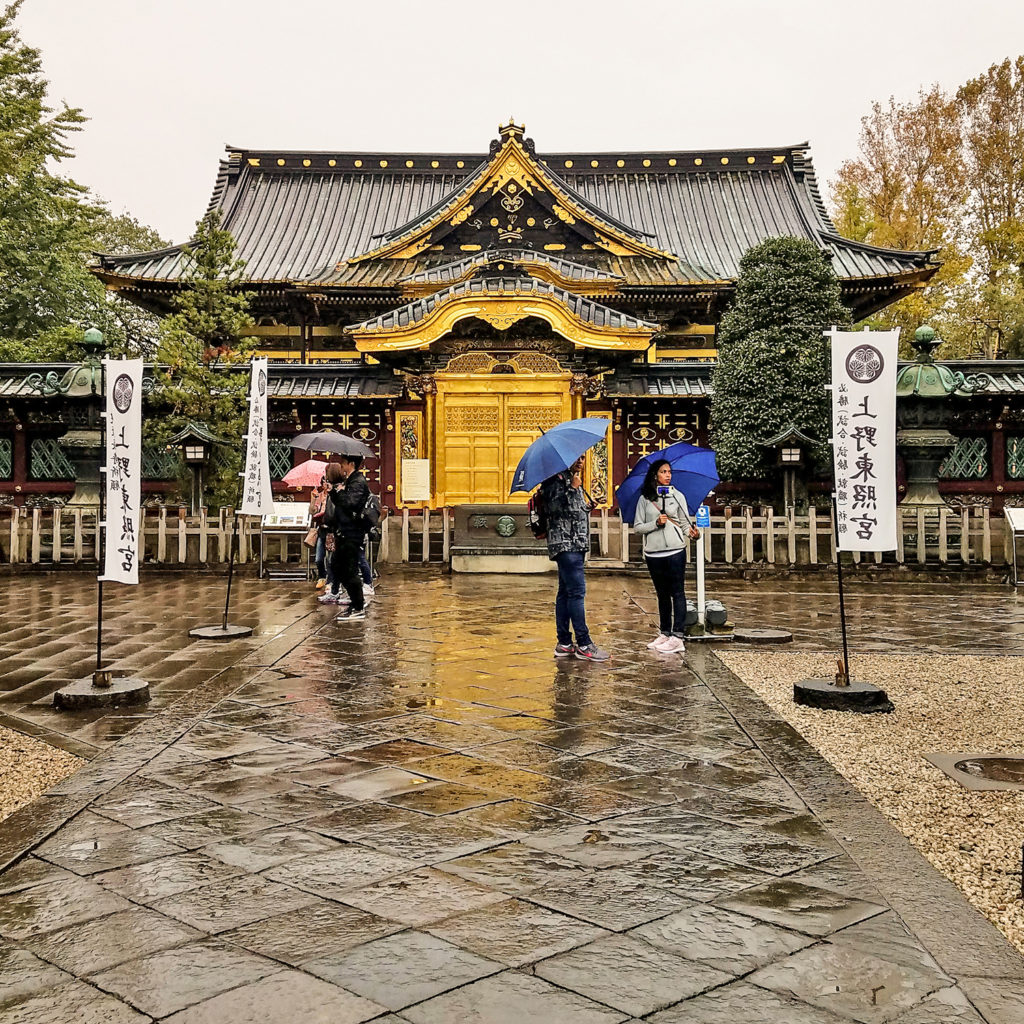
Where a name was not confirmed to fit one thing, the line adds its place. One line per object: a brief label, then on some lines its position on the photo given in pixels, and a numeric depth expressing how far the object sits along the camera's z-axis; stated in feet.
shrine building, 66.74
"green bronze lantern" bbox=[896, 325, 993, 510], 55.72
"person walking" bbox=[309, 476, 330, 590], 42.33
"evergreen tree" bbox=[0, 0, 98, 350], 86.74
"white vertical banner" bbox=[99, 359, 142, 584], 23.34
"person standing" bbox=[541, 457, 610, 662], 27.20
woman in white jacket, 27.81
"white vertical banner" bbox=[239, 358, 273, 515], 38.14
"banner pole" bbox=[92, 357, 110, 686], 22.22
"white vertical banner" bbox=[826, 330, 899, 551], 22.67
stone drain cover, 16.38
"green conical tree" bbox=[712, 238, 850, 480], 55.98
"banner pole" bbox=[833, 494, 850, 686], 22.40
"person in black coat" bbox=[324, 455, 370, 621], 33.04
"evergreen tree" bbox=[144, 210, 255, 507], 56.54
